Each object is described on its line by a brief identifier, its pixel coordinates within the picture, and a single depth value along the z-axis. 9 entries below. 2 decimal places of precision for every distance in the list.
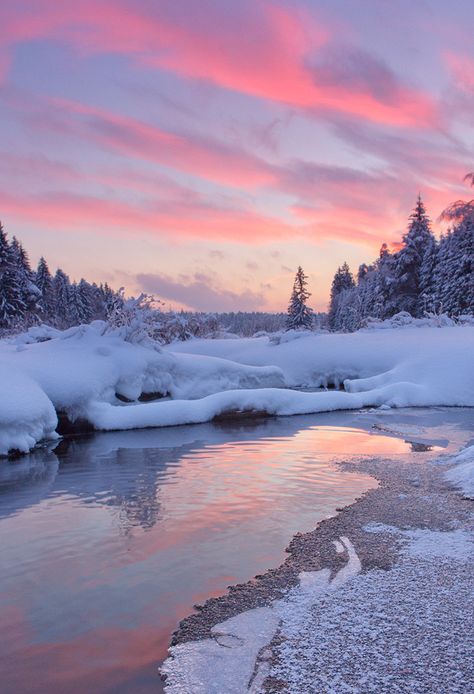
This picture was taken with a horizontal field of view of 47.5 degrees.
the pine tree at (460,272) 39.06
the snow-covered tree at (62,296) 71.80
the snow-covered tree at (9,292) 42.71
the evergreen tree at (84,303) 71.25
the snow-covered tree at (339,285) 83.51
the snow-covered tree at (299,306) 59.41
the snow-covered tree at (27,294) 44.69
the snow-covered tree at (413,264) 43.56
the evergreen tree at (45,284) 64.75
